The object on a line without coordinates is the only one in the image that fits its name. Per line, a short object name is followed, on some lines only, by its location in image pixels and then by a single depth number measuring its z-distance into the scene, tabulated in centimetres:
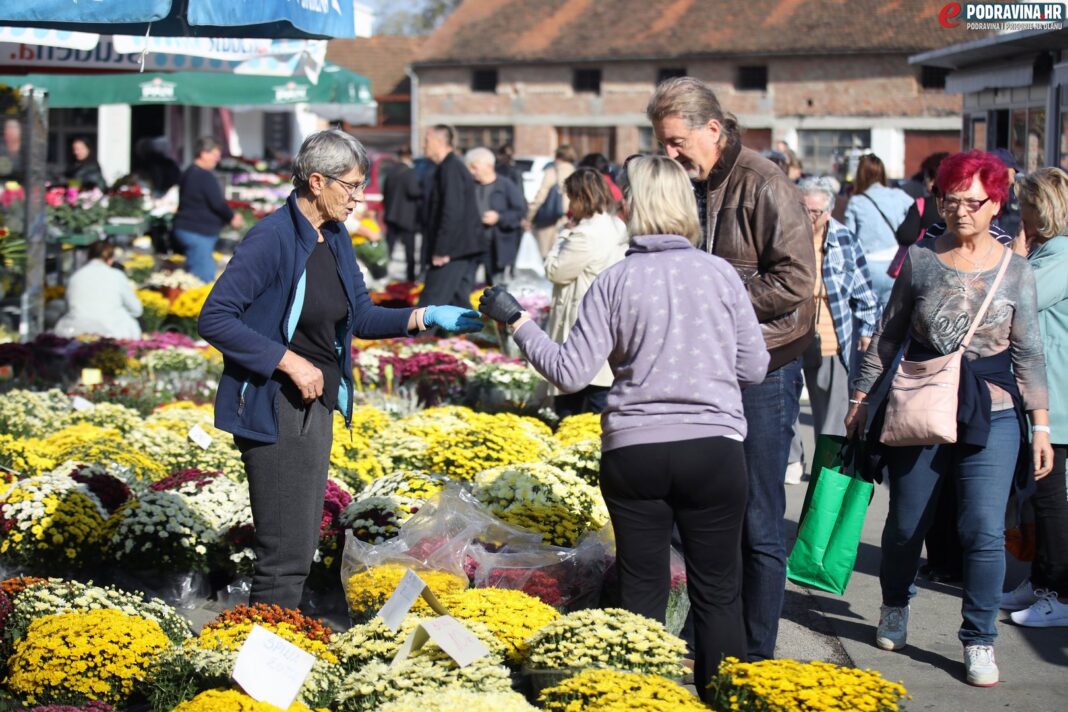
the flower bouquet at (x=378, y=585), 471
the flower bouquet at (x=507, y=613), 423
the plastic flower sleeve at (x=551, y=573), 483
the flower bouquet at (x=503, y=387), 880
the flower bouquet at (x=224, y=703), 357
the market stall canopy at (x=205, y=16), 443
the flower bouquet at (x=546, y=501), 543
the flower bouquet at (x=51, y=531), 543
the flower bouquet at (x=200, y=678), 398
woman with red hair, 470
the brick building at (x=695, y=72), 4012
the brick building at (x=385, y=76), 5578
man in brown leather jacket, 423
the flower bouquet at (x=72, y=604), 455
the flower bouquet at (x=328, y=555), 546
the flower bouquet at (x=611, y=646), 380
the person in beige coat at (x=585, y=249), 766
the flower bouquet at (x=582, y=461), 627
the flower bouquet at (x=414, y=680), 380
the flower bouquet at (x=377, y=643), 414
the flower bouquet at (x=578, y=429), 700
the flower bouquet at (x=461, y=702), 347
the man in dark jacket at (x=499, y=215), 1397
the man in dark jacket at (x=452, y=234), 1065
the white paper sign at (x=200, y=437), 646
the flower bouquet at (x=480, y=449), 630
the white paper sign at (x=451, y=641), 384
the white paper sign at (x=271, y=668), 363
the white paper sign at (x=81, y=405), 800
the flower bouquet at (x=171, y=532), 537
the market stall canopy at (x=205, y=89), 1536
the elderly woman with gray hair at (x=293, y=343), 407
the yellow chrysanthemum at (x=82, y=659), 409
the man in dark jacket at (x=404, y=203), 1781
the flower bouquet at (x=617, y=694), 345
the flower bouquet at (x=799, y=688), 349
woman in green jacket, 532
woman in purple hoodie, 376
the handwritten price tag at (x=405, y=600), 405
